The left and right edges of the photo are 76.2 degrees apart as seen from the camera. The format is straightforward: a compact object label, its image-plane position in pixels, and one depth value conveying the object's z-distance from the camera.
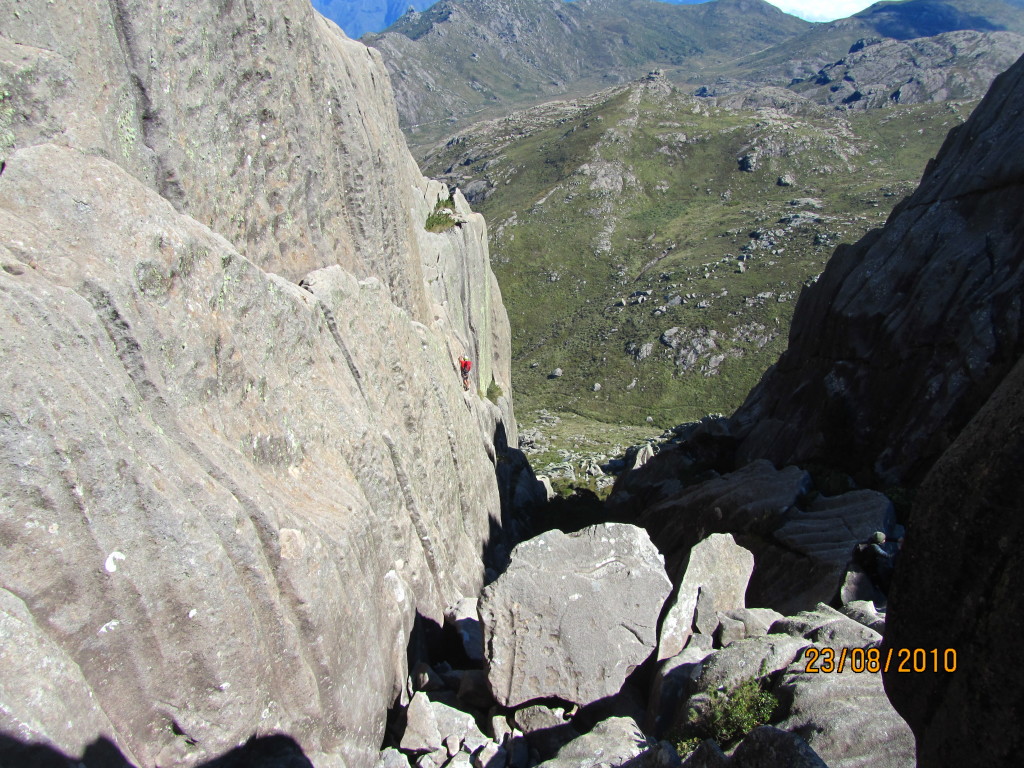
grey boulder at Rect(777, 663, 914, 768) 9.74
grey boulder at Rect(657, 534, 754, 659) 16.11
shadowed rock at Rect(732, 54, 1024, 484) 25.23
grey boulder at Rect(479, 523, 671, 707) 14.86
